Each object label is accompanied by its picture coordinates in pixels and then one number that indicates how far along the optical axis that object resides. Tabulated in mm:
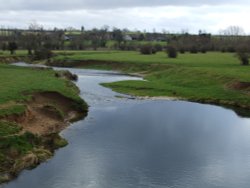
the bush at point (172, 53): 101125
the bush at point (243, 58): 76625
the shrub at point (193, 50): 122388
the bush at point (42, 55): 121188
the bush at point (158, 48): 133350
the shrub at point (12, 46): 131125
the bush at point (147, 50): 119650
